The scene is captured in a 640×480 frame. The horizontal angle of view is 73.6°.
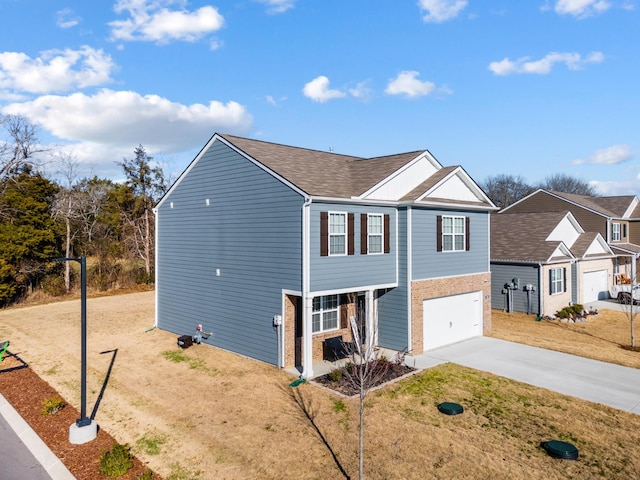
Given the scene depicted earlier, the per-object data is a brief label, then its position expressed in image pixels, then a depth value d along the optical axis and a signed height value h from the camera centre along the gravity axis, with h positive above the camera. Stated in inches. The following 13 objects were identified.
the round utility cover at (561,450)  336.8 -176.6
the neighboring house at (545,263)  960.3 -81.2
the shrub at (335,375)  511.8 -172.2
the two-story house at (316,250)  566.9 -25.8
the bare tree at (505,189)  3504.4 +371.1
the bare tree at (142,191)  1583.4 +171.2
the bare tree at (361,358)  303.1 -141.6
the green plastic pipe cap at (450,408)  421.1 -177.1
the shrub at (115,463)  315.6 -170.0
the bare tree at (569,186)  3688.5 +385.3
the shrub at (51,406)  435.8 -175.2
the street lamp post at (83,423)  370.0 -163.8
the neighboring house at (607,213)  1379.2 +53.5
